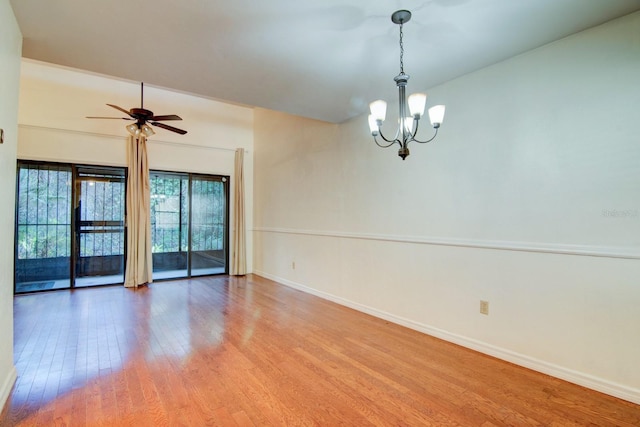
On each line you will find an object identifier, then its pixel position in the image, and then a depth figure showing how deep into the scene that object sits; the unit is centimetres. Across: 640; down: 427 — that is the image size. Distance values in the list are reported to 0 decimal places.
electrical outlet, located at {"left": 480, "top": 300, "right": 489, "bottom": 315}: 286
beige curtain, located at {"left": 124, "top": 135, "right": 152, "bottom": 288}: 555
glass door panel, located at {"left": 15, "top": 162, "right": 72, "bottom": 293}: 496
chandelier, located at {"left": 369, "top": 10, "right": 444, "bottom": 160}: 213
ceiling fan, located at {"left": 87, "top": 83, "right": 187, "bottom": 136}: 406
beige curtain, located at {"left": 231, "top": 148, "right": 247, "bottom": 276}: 656
